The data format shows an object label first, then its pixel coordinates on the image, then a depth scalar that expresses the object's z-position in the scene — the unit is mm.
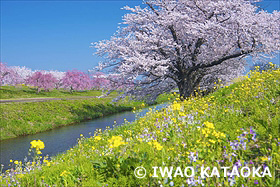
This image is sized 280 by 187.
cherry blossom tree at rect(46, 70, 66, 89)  77025
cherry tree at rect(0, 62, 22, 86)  56406
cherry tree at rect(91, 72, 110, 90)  80544
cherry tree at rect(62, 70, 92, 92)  69738
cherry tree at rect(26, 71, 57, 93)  55891
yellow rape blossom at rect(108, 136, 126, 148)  3674
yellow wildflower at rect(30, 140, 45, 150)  4363
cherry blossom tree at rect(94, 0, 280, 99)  16203
